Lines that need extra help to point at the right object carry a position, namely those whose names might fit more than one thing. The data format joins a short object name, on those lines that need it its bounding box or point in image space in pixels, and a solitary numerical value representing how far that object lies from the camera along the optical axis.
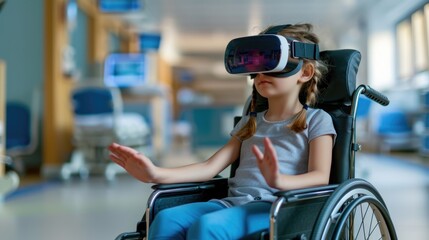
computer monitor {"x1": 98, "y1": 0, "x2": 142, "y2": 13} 7.39
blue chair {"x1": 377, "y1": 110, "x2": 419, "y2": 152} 9.25
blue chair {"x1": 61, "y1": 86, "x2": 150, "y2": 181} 5.73
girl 1.32
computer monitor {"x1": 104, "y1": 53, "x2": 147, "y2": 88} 7.42
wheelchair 1.30
